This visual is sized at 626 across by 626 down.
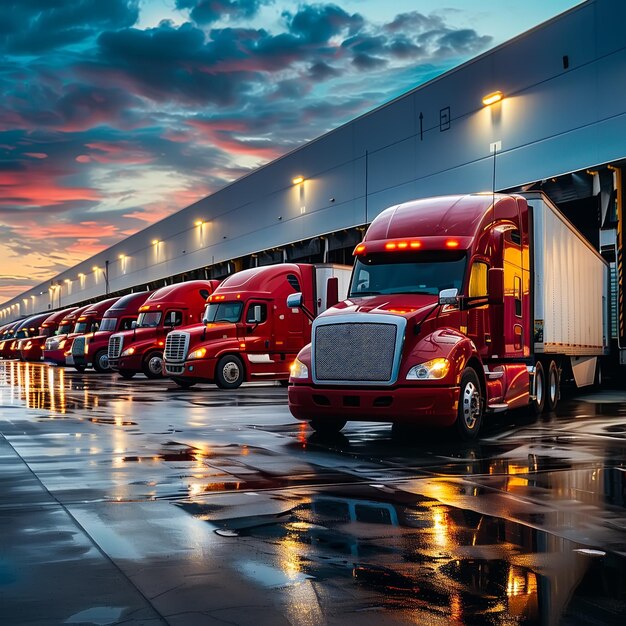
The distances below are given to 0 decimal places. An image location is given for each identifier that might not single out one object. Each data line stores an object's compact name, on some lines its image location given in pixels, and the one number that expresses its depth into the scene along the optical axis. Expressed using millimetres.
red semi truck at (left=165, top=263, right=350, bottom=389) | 25469
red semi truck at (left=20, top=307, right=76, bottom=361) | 54531
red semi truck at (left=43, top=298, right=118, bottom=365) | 42000
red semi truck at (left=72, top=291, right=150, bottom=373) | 36625
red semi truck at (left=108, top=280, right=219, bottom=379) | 31750
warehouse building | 24984
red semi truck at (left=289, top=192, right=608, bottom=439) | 11750
